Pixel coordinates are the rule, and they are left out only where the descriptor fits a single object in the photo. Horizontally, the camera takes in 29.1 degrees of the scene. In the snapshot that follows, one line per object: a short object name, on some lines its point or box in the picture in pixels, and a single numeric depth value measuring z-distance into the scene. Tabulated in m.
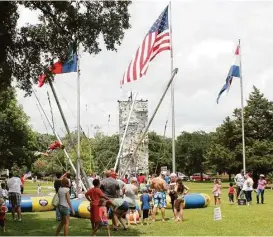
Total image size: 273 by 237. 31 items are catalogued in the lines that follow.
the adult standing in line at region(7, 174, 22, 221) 19.48
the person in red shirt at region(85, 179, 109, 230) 14.74
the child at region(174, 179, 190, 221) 19.05
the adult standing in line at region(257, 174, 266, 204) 28.35
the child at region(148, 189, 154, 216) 19.58
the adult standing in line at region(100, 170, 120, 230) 16.84
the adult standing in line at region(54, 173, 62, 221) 17.22
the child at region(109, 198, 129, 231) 16.70
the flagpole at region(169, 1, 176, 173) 25.84
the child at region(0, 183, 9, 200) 24.15
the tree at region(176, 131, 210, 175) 103.56
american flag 22.06
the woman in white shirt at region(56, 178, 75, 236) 14.33
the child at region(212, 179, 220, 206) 26.30
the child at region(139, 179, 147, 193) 19.39
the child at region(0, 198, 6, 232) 16.16
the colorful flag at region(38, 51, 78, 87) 17.26
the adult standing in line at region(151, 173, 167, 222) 19.14
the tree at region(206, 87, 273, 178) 61.28
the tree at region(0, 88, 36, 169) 60.25
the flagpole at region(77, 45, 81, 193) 25.46
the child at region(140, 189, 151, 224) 18.83
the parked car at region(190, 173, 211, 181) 104.75
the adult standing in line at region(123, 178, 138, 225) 18.14
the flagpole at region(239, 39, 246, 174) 36.69
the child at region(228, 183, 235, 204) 28.45
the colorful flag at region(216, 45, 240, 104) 31.86
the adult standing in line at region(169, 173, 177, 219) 21.44
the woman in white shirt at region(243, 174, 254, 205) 26.92
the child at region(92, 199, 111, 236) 14.69
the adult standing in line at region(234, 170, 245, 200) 28.88
